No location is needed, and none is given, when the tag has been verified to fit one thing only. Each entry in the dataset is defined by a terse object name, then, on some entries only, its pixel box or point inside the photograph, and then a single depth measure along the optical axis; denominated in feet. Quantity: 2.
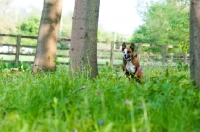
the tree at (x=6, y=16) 155.12
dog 32.76
